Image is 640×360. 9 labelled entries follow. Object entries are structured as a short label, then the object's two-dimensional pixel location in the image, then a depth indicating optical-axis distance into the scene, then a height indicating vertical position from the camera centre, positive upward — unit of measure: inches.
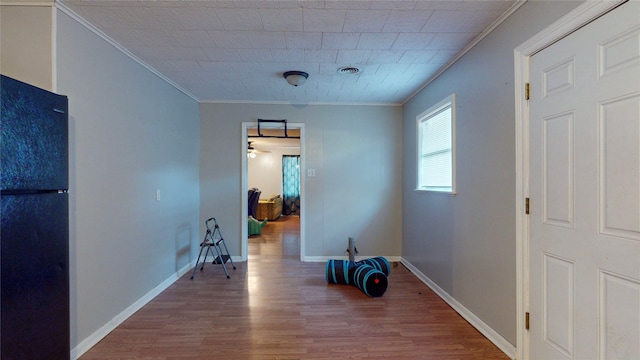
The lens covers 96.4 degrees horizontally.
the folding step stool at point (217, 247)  157.5 -39.2
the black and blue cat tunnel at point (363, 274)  120.3 -42.3
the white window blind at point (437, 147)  114.7 +15.1
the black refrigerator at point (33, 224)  53.6 -8.9
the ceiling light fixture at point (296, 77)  121.6 +44.6
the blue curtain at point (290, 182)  409.4 -2.6
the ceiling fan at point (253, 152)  359.1 +40.0
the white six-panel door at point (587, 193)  50.9 -2.7
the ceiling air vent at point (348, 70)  118.3 +46.3
